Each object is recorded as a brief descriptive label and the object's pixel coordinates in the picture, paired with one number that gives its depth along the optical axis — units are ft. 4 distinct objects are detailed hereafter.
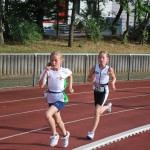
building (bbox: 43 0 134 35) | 109.50
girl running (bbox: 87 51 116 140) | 31.96
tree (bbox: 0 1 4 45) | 91.23
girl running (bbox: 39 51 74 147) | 28.19
